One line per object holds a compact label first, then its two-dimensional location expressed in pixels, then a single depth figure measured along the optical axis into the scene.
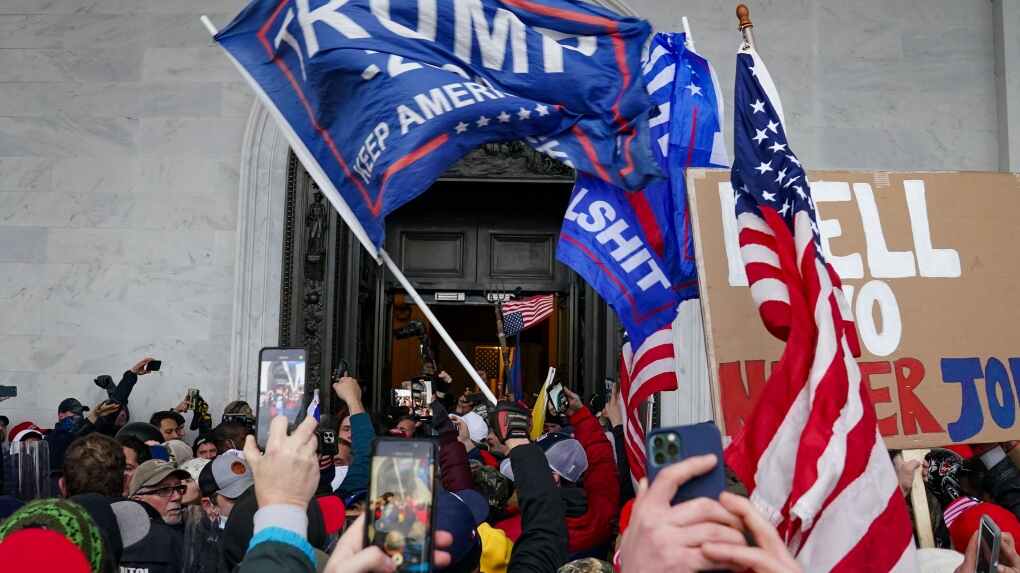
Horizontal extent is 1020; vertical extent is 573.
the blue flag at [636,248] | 5.16
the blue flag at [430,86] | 4.66
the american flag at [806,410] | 2.88
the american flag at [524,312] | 9.52
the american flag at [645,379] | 5.10
